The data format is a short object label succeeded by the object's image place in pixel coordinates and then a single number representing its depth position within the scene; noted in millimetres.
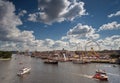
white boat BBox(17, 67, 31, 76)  31779
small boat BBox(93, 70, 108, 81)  26295
